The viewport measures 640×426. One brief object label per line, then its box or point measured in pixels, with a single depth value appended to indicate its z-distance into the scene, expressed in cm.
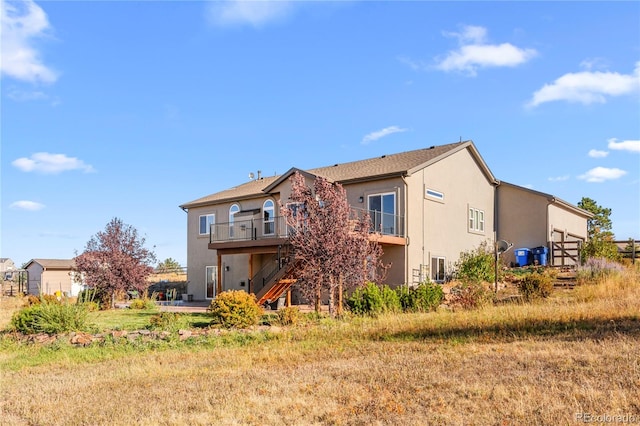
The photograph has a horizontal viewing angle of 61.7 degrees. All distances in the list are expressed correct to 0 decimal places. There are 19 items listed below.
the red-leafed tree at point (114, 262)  2302
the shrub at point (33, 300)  2124
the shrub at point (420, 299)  1559
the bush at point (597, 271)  1873
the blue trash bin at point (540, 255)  2609
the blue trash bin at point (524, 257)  2644
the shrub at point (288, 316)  1346
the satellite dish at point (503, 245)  2404
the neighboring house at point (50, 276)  3978
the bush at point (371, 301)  1458
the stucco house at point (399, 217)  2194
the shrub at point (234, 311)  1306
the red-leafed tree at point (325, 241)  1474
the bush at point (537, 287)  1653
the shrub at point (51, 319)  1273
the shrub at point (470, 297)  1519
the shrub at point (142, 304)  2250
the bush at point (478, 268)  2039
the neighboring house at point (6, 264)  6331
